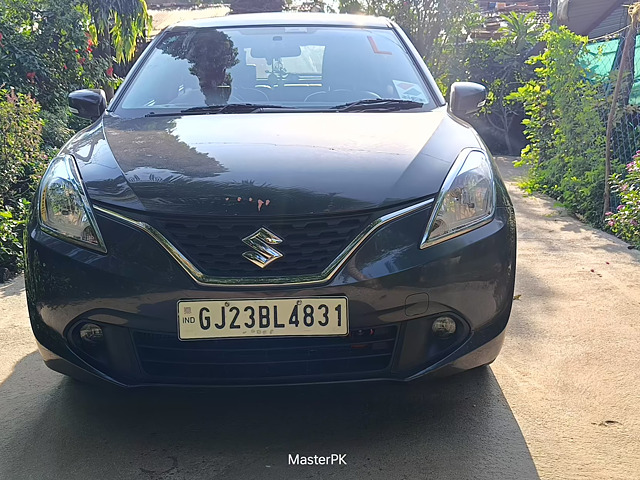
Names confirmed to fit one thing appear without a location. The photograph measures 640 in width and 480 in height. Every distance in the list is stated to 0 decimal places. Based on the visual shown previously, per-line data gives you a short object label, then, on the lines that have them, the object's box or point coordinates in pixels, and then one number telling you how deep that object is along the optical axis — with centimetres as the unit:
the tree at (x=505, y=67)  1023
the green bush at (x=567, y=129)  614
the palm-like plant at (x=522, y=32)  1071
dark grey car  220
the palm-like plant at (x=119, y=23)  842
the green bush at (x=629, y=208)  499
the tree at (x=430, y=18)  1231
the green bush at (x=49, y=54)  692
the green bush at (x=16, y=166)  465
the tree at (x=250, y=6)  1478
